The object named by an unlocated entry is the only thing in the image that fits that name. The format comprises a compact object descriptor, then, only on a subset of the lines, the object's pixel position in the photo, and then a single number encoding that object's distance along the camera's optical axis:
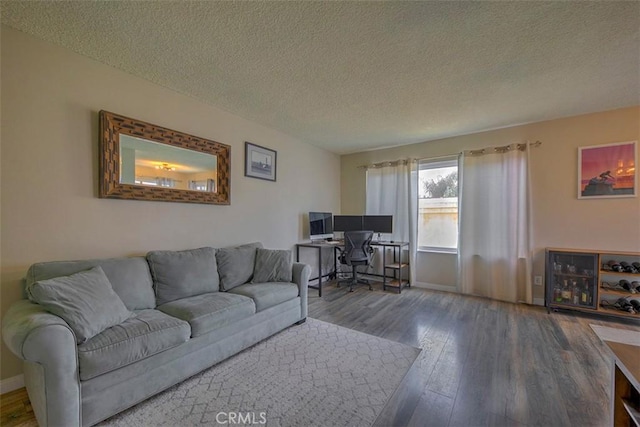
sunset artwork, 3.04
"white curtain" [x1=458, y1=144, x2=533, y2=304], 3.57
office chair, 4.20
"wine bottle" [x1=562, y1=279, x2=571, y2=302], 3.19
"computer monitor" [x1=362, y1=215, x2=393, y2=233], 4.47
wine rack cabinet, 2.93
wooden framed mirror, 2.21
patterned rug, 1.54
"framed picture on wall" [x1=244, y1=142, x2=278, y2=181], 3.46
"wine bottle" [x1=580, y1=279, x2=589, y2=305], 3.09
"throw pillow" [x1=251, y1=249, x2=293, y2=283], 2.88
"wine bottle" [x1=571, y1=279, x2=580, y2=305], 3.14
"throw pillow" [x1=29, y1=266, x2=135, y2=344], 1.49
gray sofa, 1.32
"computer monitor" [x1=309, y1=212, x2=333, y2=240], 4.38
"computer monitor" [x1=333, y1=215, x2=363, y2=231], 4.69
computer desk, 4.20
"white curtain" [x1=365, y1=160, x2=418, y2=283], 4.47
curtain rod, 3.57
